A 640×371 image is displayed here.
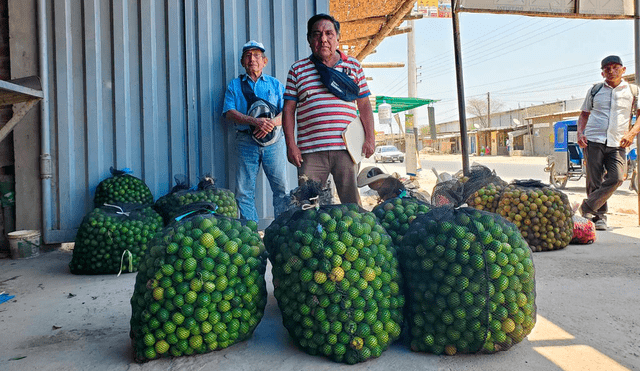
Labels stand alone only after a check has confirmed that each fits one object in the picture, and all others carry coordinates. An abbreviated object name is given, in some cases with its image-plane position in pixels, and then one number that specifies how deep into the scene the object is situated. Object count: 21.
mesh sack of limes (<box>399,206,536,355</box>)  1.72
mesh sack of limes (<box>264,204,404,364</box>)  1.72
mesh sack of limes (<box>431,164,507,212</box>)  3.66
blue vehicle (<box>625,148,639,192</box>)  8.92
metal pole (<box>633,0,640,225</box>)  5.28
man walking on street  4.75
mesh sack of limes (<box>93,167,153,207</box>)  3.95
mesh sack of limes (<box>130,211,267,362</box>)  1.74
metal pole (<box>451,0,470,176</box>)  4.96
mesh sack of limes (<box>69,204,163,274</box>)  3.17
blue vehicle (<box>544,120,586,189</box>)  10.32
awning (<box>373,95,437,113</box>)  11.39
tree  51.86
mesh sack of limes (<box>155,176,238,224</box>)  3.59
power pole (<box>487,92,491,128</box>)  47.22
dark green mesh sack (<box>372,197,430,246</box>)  2.27
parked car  29.88
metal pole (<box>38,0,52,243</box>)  4.10
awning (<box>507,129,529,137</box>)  34.03
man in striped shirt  3.22
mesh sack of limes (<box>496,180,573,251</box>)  3.70
